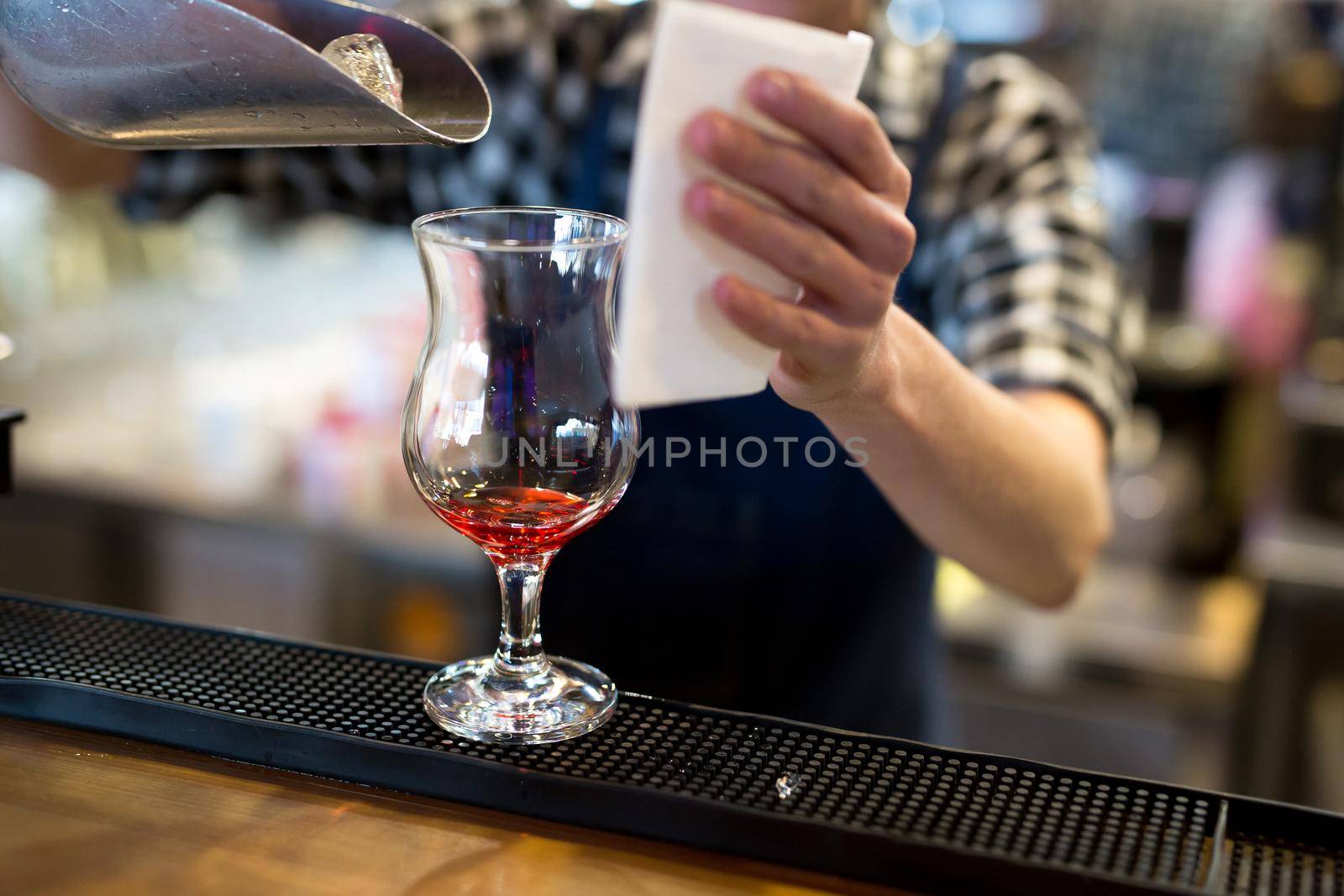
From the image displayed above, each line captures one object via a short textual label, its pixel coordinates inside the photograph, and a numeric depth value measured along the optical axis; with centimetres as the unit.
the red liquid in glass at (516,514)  68
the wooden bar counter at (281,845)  60
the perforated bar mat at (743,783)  60
